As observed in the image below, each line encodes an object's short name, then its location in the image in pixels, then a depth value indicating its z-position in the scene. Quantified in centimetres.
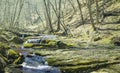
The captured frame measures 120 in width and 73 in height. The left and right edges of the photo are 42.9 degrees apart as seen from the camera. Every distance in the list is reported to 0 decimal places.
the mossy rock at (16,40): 2155
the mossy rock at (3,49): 1173
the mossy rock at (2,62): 998
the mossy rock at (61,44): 1790
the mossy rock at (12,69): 1002
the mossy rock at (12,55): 1173
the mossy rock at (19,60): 1158
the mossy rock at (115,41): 1844
